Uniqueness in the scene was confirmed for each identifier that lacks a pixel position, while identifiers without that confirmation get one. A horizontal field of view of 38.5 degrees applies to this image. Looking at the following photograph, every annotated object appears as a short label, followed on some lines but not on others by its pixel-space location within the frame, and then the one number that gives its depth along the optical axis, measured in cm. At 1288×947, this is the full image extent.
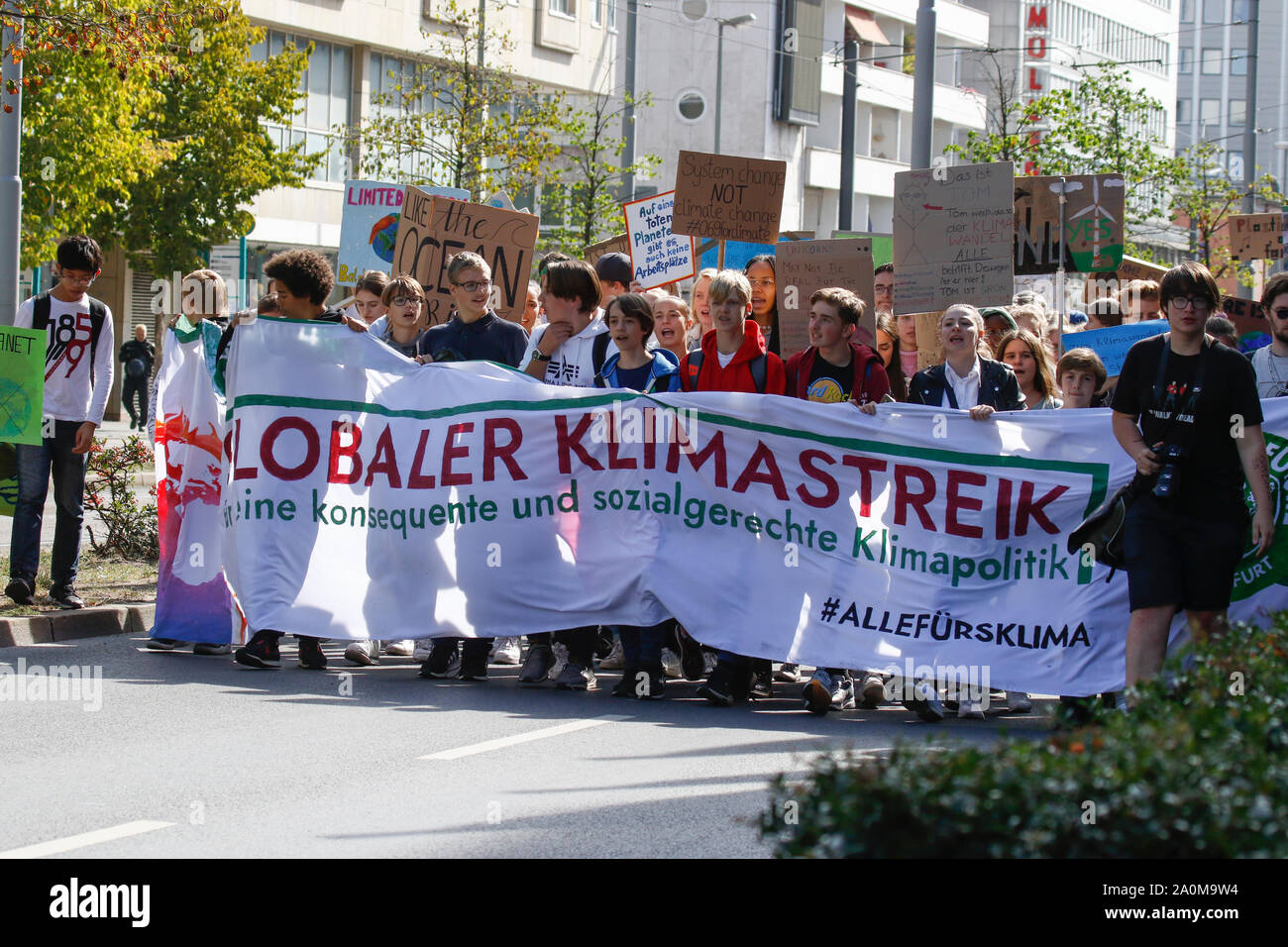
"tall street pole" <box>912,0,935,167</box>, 1853
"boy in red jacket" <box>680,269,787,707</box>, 927
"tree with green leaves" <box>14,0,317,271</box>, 3138
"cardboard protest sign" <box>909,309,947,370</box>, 1183
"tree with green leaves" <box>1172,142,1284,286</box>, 3800
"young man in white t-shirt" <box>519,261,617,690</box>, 988
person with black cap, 1197
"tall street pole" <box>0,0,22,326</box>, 1374
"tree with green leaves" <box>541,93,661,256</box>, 3966
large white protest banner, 876
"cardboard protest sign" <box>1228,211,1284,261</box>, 1778
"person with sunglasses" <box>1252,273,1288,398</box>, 923
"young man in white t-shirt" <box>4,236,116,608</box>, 1083
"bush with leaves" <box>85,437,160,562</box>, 1347
